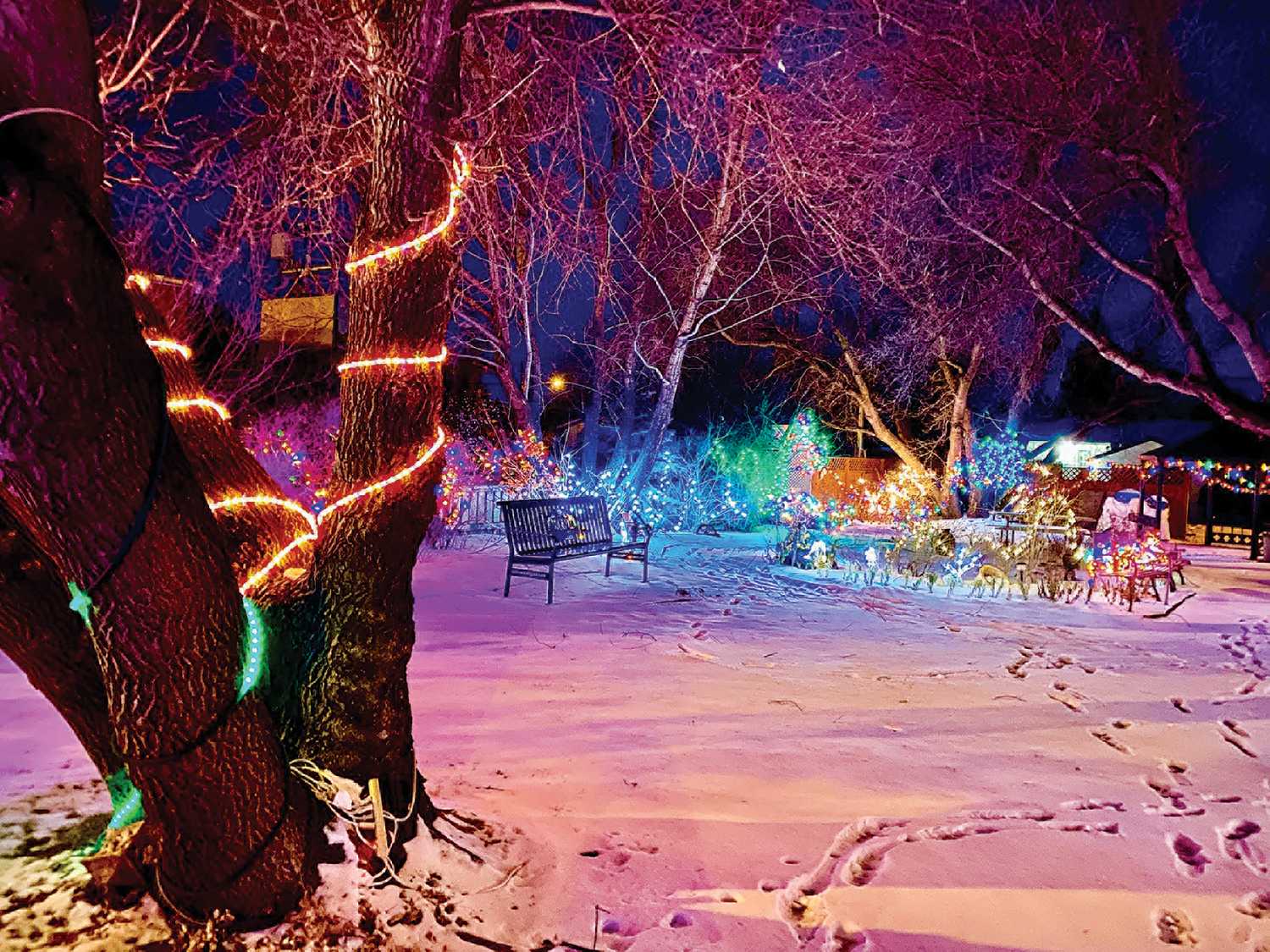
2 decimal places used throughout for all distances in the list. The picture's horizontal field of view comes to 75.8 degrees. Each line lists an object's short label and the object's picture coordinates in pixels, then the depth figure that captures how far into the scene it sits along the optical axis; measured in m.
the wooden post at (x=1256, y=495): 15.04
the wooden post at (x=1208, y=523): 18.26
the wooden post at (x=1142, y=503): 10.97
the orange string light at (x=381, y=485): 2.93
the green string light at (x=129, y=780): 2.41
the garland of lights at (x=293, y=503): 2.79
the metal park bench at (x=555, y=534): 8.11
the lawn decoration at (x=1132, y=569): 8.84
